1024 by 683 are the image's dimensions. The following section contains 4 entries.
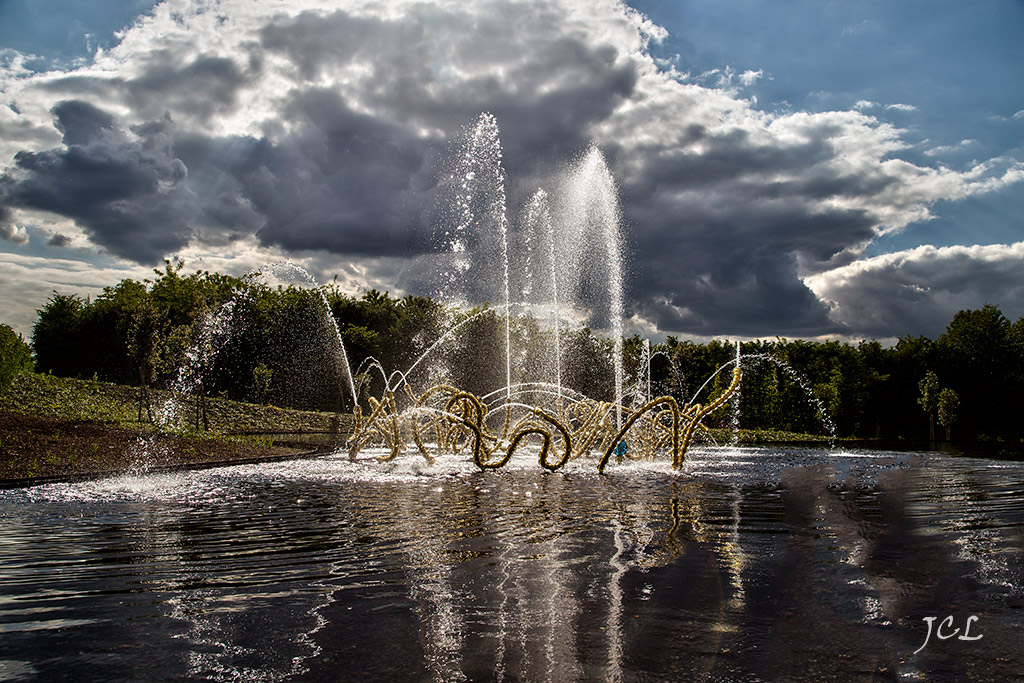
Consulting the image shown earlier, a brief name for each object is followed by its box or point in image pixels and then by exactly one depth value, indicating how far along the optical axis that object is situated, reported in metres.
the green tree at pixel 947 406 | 38.09
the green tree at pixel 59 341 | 51.47
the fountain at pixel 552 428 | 15.16
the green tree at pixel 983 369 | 44.56
